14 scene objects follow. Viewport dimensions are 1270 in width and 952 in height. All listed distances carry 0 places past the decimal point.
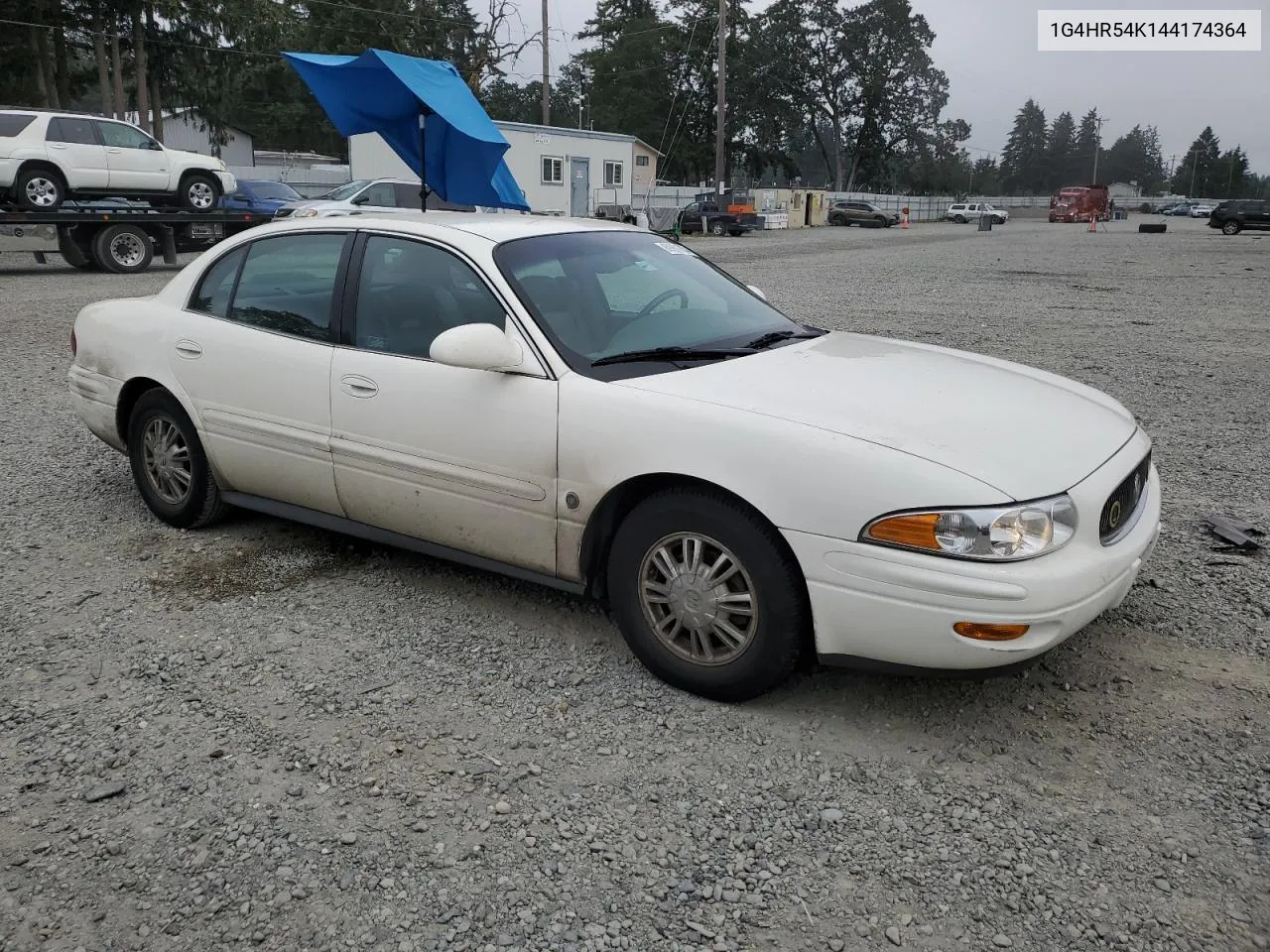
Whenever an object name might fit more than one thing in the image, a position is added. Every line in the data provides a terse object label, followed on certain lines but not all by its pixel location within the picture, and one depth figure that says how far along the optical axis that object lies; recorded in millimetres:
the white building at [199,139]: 53856
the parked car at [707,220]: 40062
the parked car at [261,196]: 23469
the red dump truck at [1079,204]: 62844
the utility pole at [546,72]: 38031
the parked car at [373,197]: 22188
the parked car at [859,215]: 54406
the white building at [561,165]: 34688
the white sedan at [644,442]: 2912
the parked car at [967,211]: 65162
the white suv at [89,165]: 17250
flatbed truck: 17156
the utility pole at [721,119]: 42375
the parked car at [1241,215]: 41875
